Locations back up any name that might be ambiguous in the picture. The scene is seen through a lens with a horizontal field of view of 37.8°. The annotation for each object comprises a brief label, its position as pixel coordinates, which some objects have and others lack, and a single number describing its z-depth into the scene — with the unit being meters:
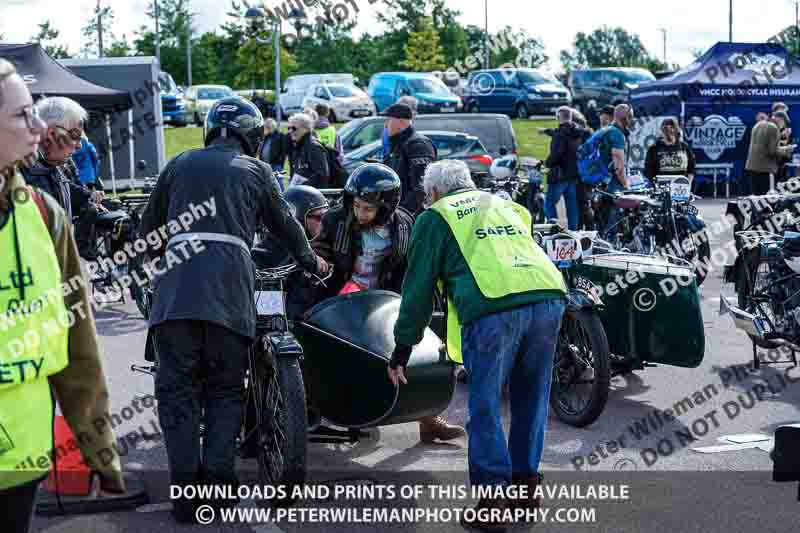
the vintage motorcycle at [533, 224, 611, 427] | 6.59
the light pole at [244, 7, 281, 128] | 20.91
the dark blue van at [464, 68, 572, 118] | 39.28
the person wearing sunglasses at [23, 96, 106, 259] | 6.39
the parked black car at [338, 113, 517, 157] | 20.58
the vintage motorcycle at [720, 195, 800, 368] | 7.96
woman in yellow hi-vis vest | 2.64
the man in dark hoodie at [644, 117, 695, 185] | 14.22
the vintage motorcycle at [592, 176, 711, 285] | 12.16
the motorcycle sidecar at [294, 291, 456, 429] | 5.59
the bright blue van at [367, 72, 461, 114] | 36.38
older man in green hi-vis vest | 5.04
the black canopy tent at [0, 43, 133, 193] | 18.02
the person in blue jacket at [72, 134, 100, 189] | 13.20
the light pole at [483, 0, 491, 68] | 45.90
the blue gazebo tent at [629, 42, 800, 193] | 22.11
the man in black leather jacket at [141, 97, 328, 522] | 5.05
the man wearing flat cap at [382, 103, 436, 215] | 10.22
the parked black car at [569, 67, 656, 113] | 40.56
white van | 41.72
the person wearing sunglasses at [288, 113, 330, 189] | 12.30
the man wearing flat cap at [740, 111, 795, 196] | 19.05
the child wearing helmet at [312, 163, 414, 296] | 6.39
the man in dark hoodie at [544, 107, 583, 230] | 15.19
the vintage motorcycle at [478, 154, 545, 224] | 16.02
